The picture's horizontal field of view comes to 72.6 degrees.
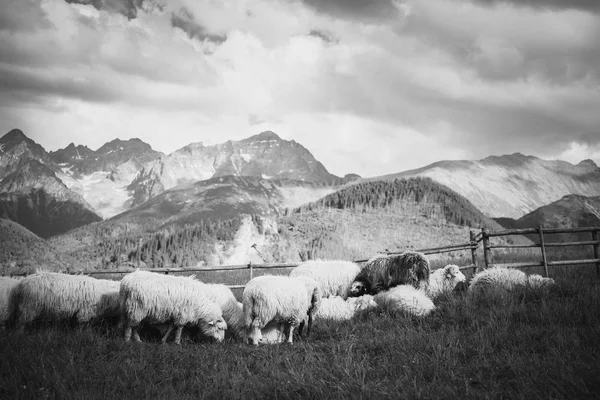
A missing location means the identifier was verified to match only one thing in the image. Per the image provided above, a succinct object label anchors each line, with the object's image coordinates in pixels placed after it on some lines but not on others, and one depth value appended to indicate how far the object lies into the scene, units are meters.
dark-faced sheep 12.56
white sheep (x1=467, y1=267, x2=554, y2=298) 10.23
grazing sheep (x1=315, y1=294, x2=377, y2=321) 10.58
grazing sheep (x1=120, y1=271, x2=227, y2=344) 8.95
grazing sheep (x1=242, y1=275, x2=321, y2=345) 9.23
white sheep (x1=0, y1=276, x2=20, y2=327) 8.90
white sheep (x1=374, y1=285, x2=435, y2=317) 9.20
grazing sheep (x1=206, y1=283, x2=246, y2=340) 10.03
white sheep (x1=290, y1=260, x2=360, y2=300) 13.75
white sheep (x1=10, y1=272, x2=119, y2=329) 9.11
